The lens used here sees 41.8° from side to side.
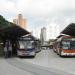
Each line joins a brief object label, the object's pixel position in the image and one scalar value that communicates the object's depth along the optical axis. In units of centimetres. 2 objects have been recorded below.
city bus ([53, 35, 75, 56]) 1186
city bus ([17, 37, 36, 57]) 1153
